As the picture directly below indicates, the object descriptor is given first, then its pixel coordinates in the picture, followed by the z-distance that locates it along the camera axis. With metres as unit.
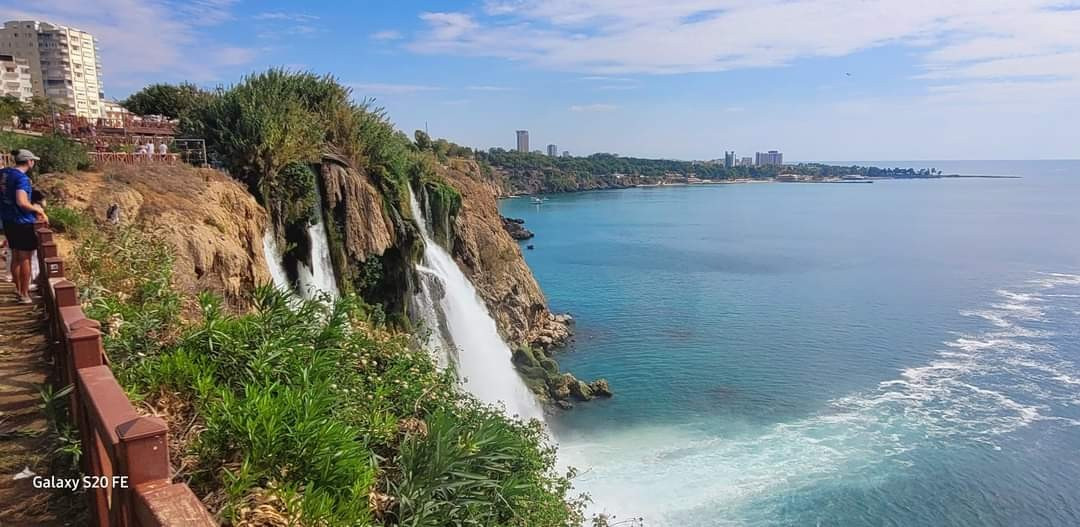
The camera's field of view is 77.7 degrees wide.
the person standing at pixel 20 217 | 7.12
